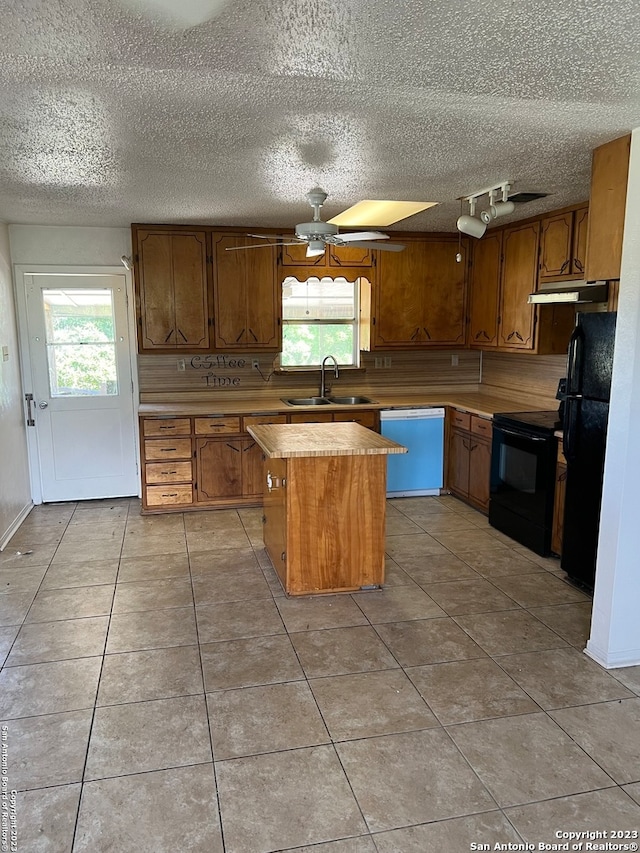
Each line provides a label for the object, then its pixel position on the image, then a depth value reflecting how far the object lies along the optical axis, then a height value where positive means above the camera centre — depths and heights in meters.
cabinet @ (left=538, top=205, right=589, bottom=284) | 4.21 +0.62
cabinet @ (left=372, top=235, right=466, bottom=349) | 5.57 +0.32
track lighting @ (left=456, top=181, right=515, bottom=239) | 3.66 +0.70
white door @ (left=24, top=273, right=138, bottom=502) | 5.22 -0.46
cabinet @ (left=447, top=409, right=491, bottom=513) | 5.03 -1.09
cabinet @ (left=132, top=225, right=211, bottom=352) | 5.05 +0.36
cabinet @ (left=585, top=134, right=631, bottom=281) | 2.76 +0.57
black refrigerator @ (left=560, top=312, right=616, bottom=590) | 3.32 -0.56
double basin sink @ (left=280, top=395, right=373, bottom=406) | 5.73 -0.66
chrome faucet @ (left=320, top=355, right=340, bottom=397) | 5.85 -0.48
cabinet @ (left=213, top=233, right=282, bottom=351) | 5.21 +0.30
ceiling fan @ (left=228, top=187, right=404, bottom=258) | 3.27 +0.54
